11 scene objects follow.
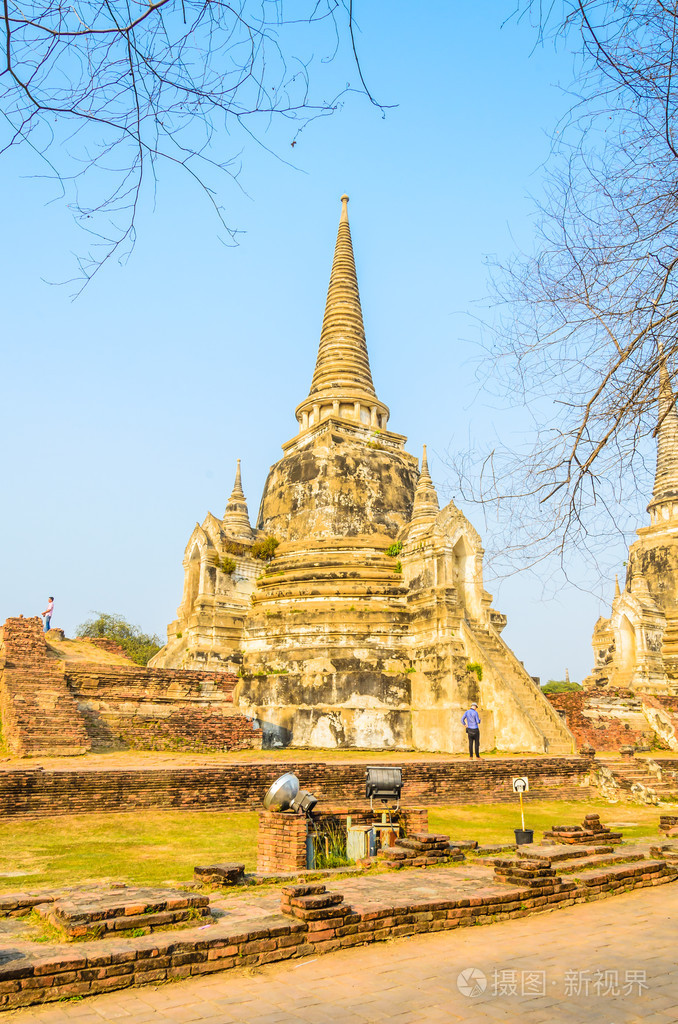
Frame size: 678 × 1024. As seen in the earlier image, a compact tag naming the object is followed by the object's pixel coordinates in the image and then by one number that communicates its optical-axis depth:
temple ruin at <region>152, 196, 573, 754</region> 18.42
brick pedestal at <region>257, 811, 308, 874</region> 7.61
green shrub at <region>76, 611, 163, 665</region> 42.97
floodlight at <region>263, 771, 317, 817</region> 7.94
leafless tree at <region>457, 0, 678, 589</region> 4.78
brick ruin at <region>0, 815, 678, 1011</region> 4.25
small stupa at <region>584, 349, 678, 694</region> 27.61
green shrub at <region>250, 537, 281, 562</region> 23.53
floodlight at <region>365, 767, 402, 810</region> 9.17
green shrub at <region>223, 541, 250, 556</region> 22.94
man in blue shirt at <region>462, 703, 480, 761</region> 15.78
